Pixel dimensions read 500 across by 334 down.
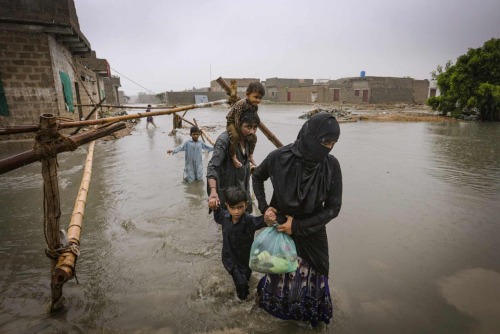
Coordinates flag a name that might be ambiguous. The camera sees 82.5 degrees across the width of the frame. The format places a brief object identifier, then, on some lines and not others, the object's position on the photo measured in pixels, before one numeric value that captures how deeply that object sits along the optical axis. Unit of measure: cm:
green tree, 1852
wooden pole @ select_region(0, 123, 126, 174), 172
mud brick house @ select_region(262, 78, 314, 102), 5050
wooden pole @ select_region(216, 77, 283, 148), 420
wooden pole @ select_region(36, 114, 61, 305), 200
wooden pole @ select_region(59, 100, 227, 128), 223
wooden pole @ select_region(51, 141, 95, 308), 210
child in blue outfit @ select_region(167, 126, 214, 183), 632
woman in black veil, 192
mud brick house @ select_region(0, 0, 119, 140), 844
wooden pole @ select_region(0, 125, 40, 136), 193
